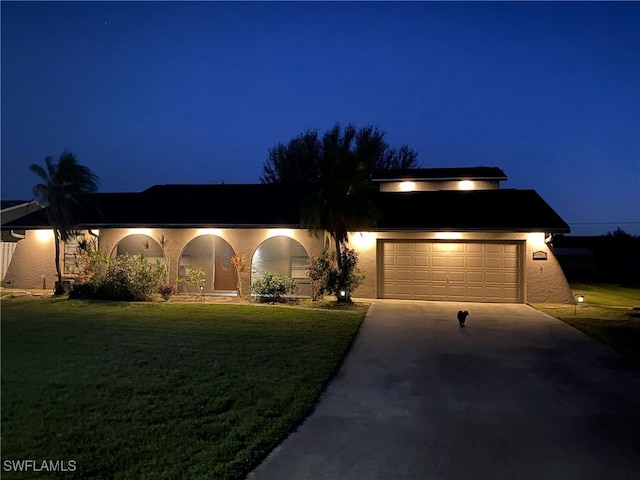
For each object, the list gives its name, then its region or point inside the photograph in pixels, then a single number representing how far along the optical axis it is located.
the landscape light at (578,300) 12.63
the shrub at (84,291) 14.46
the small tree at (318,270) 14.16
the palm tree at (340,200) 13.48
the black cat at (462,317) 10.18
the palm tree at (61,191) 15.04
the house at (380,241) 14.44
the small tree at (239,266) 15.17
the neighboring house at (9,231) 17.31
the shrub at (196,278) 15.43
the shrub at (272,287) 14.16
